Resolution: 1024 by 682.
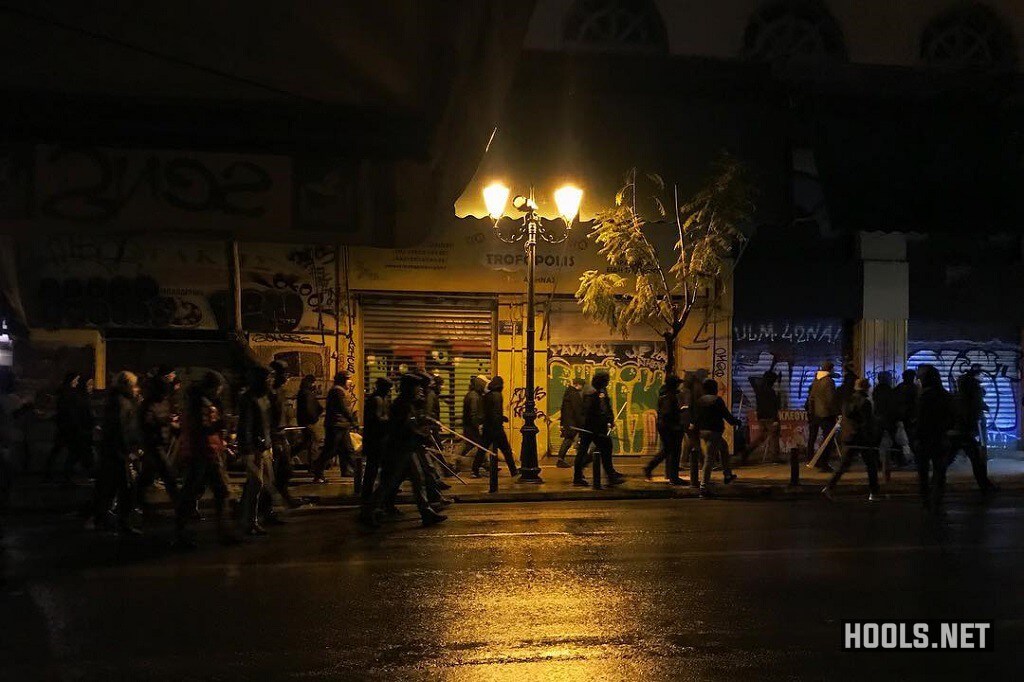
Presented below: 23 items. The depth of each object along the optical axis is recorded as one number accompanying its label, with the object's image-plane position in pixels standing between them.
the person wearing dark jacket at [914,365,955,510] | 11.07
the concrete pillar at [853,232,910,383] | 16.84
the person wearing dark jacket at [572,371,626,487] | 13.30
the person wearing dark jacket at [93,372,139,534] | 9.53
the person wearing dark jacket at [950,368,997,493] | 12.18
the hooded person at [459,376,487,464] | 15.13
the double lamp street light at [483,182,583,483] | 13.88
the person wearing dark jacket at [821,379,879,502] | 12.28
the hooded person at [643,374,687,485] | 13.52
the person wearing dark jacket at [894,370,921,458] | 13.84
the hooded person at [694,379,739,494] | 12.97
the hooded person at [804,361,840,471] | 15.54
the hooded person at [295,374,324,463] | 13.76
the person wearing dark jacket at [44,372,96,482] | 12.79
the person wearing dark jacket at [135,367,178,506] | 9.27
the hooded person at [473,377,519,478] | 14.29
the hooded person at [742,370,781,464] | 16.25
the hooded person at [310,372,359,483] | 13.28
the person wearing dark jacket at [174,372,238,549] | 8.91
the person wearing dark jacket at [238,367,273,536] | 9.23
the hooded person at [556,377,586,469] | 15.70
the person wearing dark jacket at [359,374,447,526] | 9.98
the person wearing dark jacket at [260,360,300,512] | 10.07
